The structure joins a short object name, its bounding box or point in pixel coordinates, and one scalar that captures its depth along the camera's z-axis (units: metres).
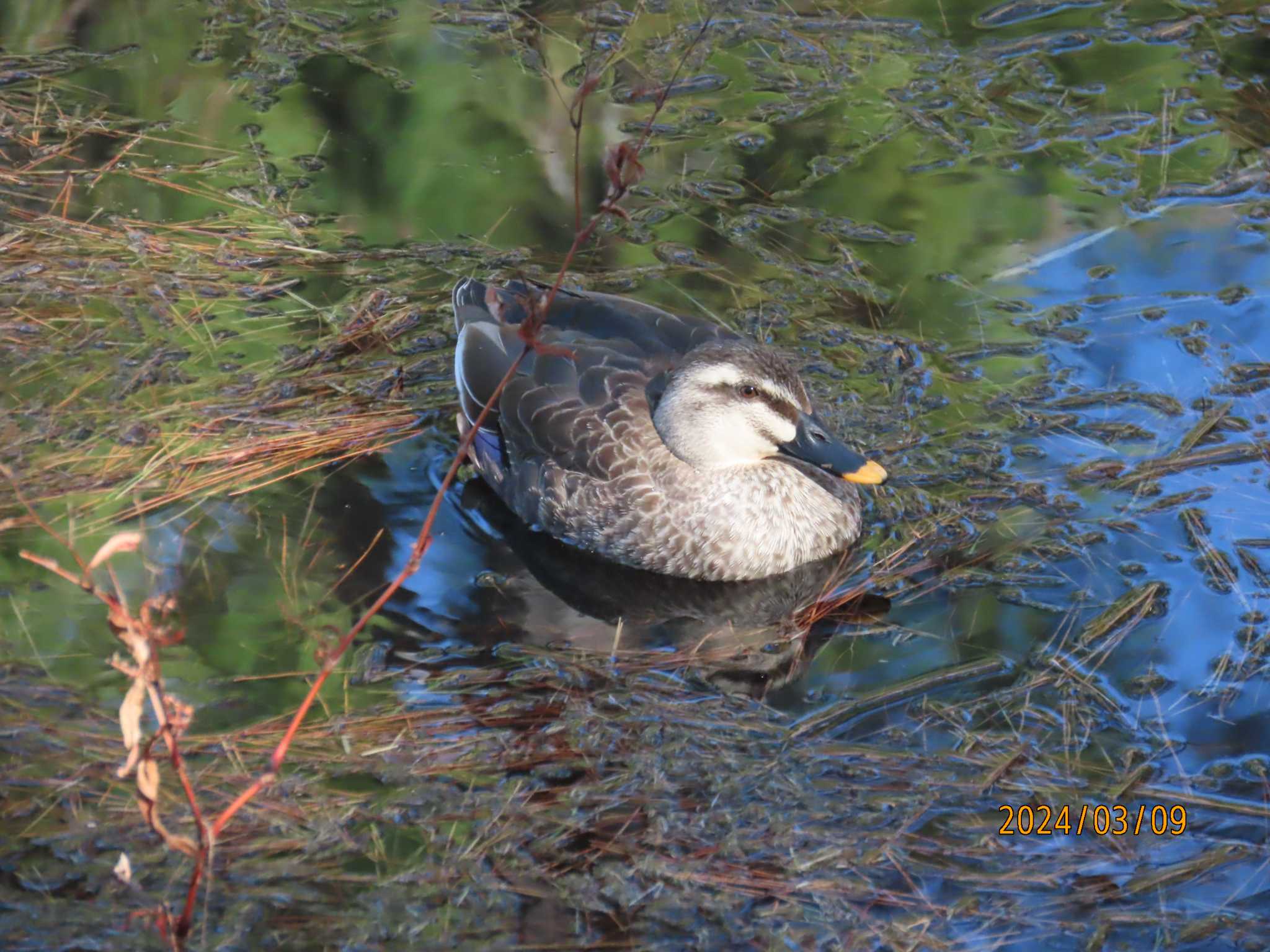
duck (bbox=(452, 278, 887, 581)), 11.51
